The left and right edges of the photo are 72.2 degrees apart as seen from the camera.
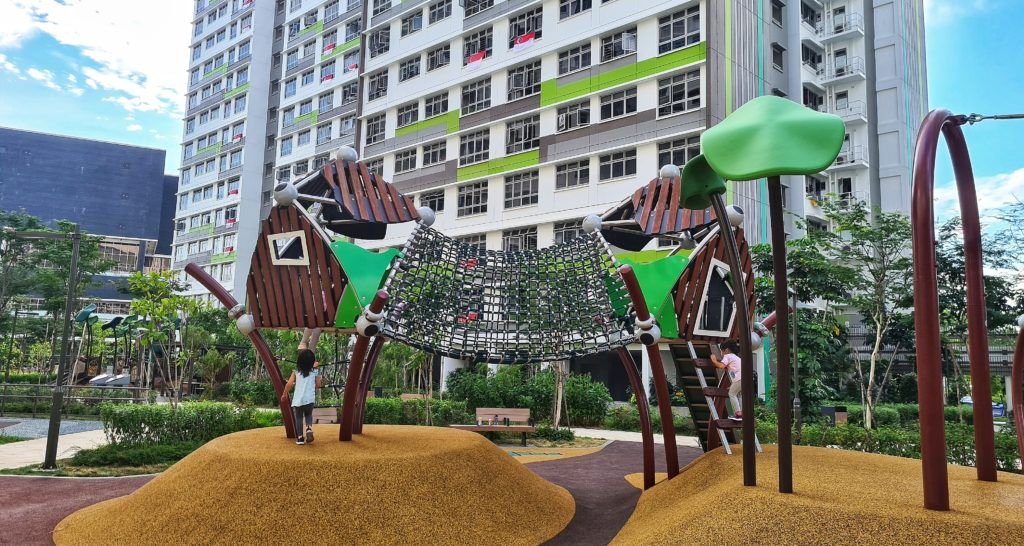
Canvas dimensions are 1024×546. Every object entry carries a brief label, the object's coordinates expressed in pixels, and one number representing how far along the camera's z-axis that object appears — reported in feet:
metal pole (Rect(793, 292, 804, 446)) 53.62
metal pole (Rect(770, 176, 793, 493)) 20.34
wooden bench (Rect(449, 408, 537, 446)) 63.52
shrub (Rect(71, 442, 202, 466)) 43.39
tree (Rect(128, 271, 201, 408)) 57.57
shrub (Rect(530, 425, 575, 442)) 65.05
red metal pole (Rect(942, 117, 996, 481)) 22.47
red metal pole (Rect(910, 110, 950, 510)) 18.04
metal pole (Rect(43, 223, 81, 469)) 41.83
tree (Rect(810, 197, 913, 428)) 68.33
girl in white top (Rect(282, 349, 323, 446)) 30.48
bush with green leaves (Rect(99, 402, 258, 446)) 48.26
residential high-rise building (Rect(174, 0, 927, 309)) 94.63
